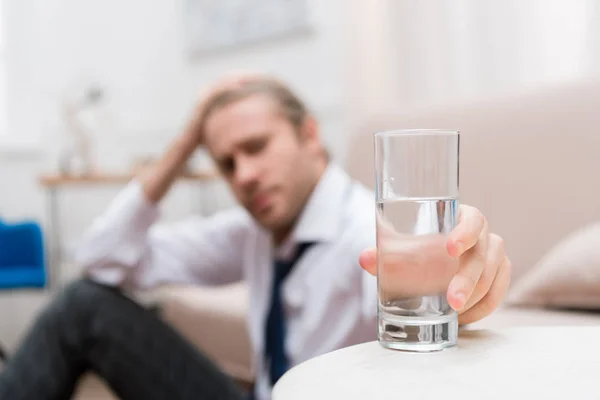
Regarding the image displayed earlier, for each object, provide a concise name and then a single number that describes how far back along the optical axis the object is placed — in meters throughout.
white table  0.42
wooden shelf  2.92
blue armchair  2.90
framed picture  3.00
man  1.23
